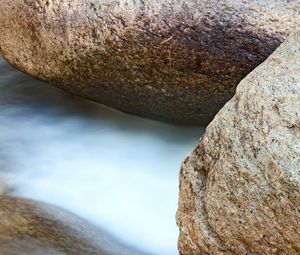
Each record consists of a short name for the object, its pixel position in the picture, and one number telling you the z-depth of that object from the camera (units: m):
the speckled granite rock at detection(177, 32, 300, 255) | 2.17
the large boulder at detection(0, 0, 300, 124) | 3.30
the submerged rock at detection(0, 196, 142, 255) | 3.03
